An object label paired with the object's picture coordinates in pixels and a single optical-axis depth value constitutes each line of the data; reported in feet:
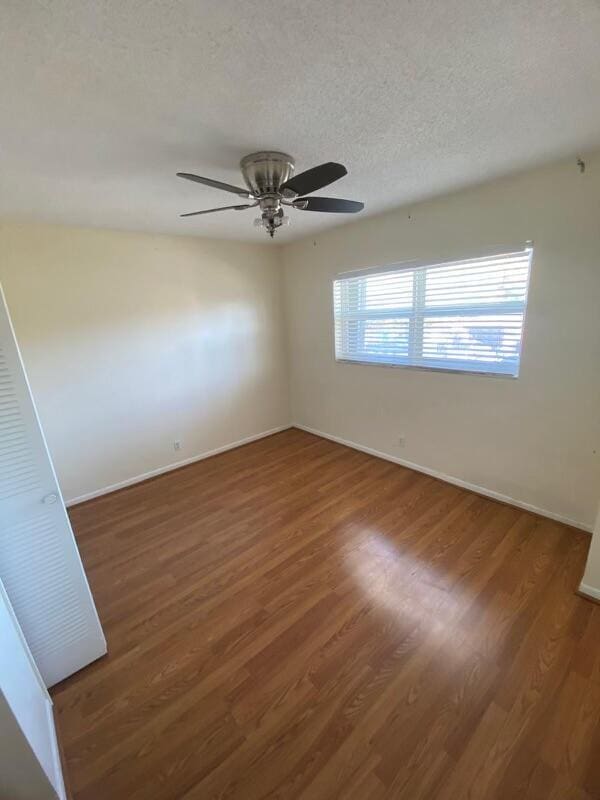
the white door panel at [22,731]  2.83
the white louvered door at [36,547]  3.75
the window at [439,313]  7.32
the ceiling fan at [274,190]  4.94
